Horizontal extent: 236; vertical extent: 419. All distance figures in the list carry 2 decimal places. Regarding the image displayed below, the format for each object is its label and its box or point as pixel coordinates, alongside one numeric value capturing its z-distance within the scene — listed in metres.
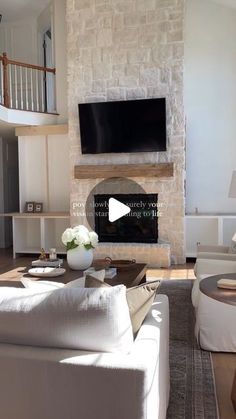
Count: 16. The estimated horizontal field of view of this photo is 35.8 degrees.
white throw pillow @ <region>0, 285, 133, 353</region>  1.38
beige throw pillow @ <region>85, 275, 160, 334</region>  1.64
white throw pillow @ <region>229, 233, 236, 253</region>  3.88
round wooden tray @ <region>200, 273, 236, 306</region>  1.99
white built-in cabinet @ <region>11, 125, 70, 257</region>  6.92
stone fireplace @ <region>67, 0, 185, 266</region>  5.74
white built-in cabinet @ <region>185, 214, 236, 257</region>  6.34
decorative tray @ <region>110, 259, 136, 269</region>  3.62
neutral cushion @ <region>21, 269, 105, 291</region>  1.82
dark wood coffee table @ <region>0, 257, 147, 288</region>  3.12
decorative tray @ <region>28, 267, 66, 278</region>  3.25
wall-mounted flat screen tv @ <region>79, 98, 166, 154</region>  5.79
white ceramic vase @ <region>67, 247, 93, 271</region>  3.49
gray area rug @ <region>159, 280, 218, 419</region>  2.05
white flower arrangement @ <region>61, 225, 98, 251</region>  3.50
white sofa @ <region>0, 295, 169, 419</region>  1.28
